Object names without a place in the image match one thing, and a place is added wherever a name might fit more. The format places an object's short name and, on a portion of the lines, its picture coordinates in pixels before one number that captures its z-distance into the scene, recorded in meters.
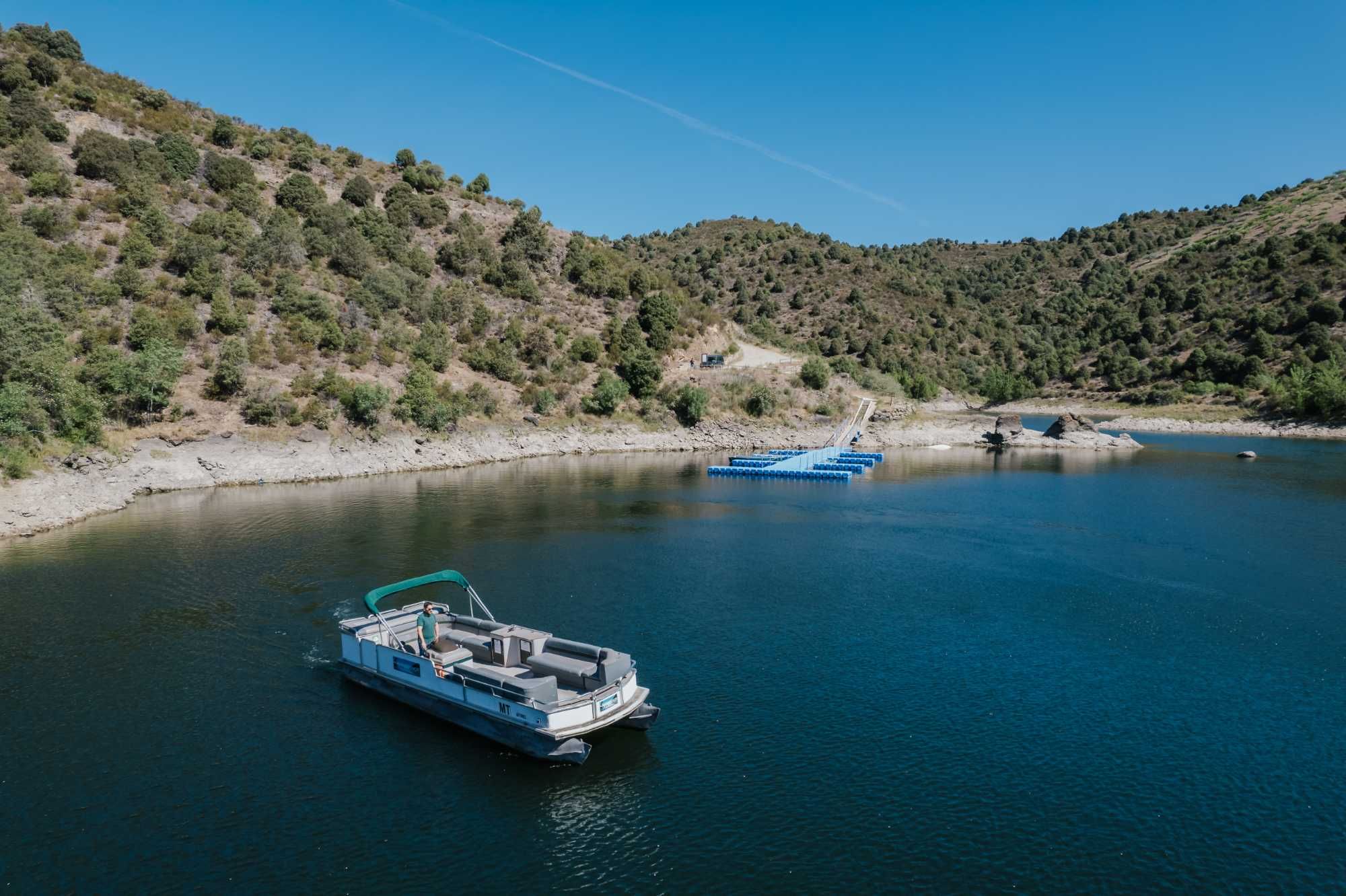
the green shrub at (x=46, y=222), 78.88
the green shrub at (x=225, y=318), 76.44
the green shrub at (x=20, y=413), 49.28
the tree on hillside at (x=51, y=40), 106.31
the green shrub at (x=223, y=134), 110.88
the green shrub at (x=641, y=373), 102.50
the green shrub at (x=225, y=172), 100.88
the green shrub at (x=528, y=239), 122.06
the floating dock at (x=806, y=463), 82.44
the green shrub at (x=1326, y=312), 137.75
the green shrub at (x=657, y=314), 113.56
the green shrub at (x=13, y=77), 95.06
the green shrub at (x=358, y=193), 114.62
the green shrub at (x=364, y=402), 74.12
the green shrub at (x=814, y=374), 117.44
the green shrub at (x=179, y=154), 99.06
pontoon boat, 22.88
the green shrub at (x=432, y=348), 88.88
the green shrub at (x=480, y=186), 138.12
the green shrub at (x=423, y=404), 79.19
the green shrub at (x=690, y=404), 103.19
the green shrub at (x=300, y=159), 116.06
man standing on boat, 27.31
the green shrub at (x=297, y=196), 105.00
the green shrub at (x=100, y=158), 90.50
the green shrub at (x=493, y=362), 94.38
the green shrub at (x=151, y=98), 110.75
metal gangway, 106.50
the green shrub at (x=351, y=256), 98.06
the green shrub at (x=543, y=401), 92.81
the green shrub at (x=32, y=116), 91.38
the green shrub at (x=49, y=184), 84.12
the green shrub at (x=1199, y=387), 141.38
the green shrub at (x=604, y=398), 97.50
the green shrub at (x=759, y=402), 109.69
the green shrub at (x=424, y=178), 127.50
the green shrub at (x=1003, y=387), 166.00
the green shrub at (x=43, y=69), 100.31
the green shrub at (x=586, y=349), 103.81
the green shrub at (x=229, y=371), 69.19
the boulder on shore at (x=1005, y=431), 114.12
